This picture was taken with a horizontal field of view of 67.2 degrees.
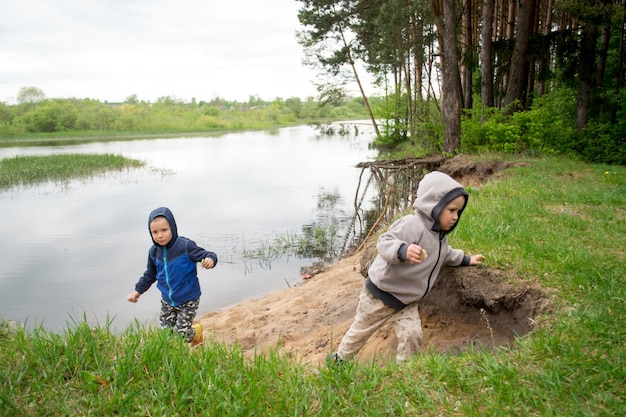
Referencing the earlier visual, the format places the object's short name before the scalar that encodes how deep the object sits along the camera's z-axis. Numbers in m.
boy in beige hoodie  3.50
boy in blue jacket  4.36
